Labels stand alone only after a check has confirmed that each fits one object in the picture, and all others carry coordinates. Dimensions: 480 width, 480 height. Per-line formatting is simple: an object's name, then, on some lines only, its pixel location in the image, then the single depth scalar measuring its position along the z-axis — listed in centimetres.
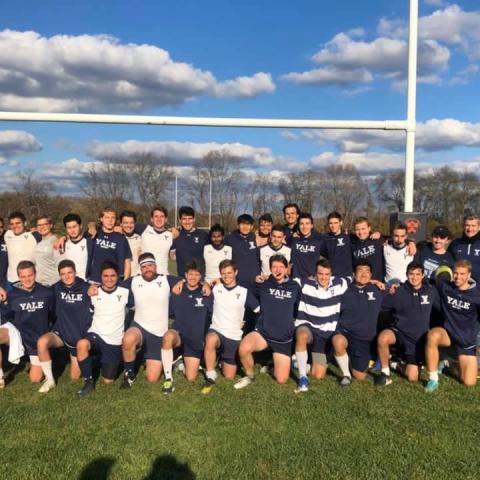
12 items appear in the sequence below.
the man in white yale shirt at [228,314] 510
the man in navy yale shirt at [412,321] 501
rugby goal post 641
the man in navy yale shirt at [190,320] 511
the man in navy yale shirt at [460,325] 486
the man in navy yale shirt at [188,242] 607
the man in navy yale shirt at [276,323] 502
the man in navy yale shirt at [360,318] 506
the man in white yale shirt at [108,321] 500
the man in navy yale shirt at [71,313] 511
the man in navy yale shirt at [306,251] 579
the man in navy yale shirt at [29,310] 518
